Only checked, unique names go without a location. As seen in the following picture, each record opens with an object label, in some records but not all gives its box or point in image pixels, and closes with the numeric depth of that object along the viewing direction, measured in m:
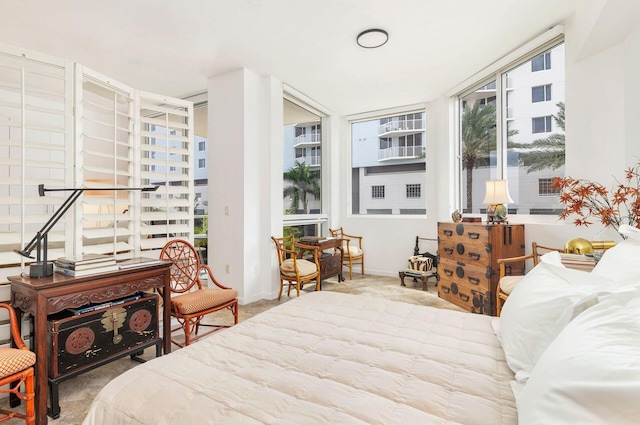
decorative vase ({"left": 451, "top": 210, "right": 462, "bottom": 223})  3.84
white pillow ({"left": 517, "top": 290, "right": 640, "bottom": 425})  0.60
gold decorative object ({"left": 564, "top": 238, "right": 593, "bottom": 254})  2.22
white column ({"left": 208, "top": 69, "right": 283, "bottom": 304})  3.86
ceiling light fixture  3.00
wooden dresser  3.19
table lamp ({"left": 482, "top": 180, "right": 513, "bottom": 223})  3.34
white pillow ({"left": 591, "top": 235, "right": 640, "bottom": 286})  1.06
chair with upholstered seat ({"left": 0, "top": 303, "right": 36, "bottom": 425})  1.48
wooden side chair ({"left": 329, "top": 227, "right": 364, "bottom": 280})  5.16
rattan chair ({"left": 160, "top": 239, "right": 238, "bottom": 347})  2.43
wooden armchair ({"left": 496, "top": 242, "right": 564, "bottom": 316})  2.64
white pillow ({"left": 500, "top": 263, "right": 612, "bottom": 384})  1.01
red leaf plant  2.01
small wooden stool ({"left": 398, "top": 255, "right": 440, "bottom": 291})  4.46
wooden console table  1.67
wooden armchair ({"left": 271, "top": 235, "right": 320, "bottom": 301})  3.93
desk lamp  1.83
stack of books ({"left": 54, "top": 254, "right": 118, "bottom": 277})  1.88
